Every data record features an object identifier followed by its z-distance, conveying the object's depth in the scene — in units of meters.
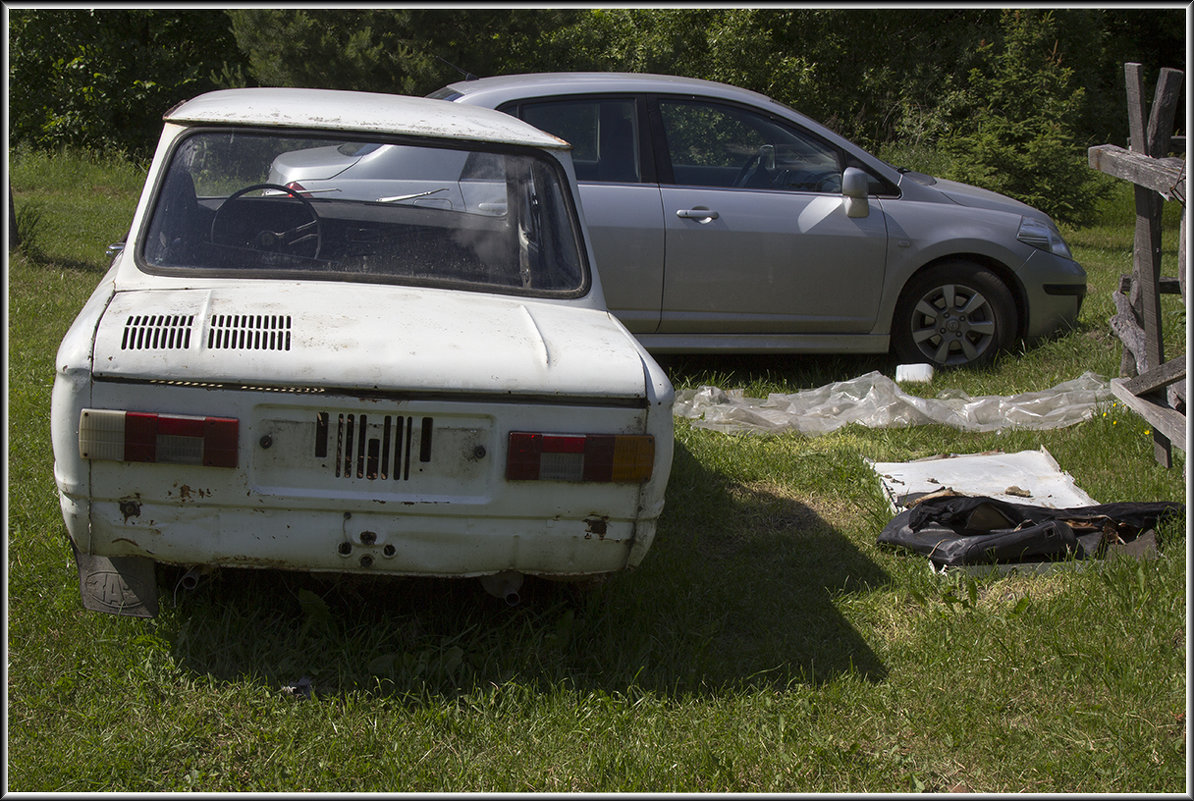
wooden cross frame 4.92
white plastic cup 6.60
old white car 2.85
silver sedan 6.34
